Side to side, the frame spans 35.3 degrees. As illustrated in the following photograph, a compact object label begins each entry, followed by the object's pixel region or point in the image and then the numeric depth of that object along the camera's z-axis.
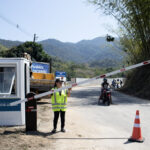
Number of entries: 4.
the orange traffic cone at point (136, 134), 6.32
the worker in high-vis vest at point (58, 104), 7.03
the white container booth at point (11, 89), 7.59
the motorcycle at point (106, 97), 14.12
